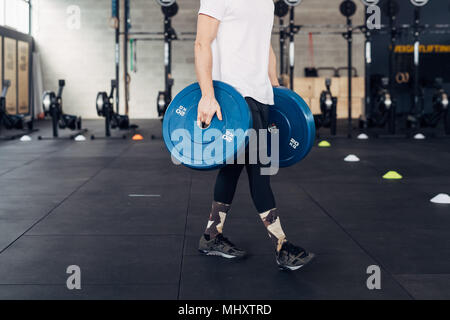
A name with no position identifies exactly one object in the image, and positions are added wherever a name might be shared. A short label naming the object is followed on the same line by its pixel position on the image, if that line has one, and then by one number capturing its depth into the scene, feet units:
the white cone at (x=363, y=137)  28.12
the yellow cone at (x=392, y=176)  16.21
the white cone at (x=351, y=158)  20.07
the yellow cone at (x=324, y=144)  24.85
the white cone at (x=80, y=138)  27.25
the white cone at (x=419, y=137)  28.07
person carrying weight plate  7.47
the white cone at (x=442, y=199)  12.58
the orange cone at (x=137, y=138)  28.33
